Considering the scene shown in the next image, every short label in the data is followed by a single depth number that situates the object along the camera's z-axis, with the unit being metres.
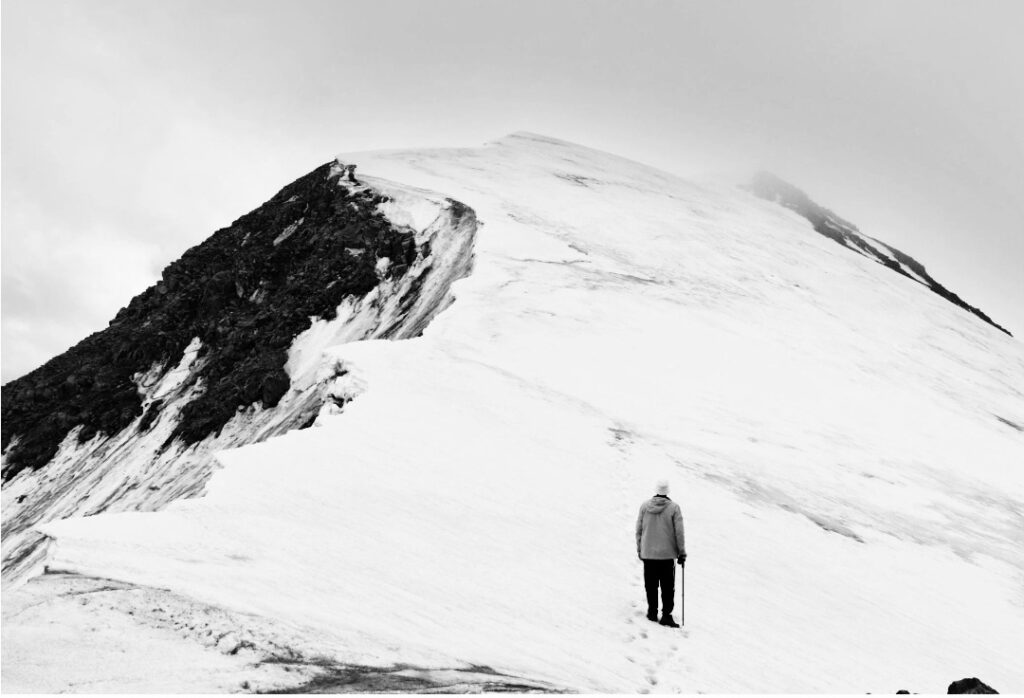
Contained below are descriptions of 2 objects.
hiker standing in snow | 8.38
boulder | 6.40
